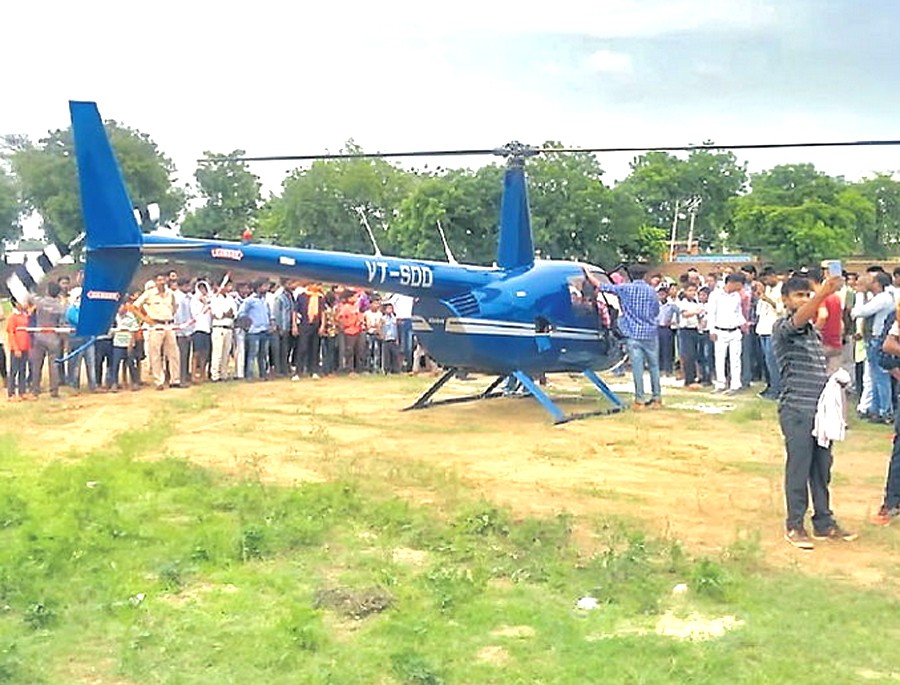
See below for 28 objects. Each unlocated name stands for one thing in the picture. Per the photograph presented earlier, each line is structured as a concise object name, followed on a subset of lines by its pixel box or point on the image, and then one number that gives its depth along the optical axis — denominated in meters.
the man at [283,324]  17.50
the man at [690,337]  16.11
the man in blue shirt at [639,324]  13.52
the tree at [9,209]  45.47
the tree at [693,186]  71.31
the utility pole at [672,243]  61.63
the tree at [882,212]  61.61
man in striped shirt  6.98
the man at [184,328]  16.42
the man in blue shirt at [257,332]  17.03
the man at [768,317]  14.27
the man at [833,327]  8.51
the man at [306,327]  17.67
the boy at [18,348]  14.86
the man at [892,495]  7.53
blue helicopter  10.45
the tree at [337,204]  49.81
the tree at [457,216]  44.50
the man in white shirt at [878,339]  11.93
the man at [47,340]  14.98
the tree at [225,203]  53.12
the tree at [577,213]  47.38
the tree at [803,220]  53.38
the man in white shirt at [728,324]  14.73
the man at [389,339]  18.45
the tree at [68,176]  44.97
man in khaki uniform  15.97
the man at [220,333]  16.86
